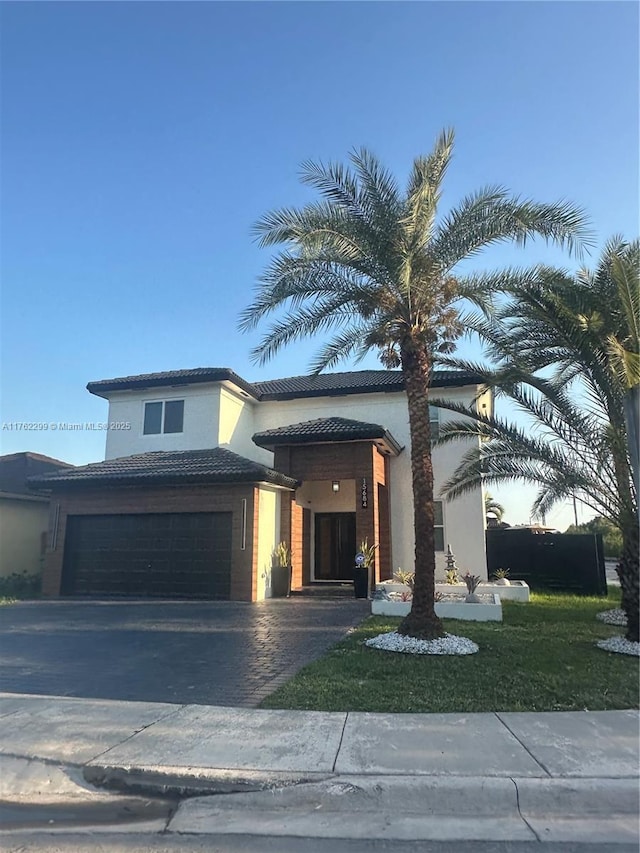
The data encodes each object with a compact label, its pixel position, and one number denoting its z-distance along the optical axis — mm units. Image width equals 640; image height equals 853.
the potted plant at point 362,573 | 15703
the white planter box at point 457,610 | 12281
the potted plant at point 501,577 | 16641
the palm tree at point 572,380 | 9500
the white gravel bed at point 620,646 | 9109
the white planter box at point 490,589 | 14696
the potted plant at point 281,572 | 16266
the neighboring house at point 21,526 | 19406
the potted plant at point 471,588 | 13078
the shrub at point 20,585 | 17250
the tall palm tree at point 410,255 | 9734
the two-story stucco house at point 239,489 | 15664
